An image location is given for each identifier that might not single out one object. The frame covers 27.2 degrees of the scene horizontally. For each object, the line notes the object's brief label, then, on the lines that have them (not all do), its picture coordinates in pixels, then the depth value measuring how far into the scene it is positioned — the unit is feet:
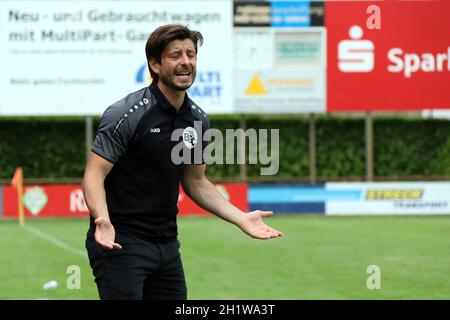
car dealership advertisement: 75.77
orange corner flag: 67.10
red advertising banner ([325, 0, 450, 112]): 76.43
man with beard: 17.84
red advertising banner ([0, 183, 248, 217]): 74.74
